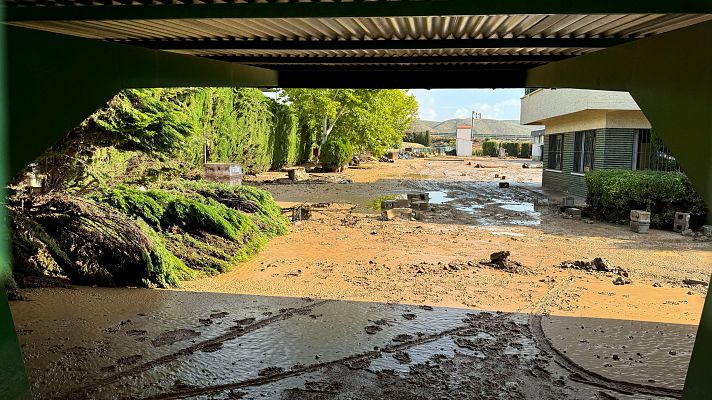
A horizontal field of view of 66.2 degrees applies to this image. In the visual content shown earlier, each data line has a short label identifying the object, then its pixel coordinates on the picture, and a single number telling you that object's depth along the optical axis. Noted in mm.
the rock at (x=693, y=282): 9023
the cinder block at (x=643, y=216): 13969
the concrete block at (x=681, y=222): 13984
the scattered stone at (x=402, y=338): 6285
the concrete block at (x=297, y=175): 27484
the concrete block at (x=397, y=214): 15508
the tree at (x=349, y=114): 32531
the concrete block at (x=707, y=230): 13609
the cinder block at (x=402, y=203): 16844
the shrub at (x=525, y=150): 71912
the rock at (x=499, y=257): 10141
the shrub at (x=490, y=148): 73250
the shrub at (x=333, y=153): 33500
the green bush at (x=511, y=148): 76188
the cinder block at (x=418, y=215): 15707
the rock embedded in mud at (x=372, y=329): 6551
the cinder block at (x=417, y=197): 18584
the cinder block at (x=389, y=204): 16703
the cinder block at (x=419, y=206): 17294
